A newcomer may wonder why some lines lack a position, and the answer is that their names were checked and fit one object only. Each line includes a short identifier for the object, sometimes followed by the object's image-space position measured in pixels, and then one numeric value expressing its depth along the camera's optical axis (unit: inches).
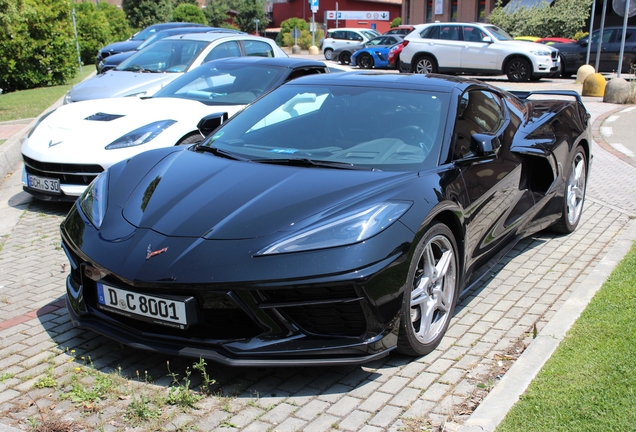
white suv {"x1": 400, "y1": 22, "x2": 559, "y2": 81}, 767.1
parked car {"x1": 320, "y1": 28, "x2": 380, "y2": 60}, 1312.7
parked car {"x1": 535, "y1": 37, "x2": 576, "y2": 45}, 895.1
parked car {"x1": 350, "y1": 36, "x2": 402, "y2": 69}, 1066.1
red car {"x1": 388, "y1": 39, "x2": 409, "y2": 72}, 971.0
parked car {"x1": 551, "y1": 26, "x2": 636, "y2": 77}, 832.3
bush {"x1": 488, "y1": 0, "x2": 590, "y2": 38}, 1127.6
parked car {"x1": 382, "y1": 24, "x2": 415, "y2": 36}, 1204.4
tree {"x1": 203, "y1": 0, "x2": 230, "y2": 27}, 2610.7
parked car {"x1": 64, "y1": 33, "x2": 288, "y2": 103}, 359.9
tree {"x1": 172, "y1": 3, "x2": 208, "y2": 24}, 2046.0
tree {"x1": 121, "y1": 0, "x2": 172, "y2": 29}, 2053.4
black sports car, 123.7
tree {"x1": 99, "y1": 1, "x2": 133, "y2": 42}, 1365.4
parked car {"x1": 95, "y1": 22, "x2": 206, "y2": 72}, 745.0
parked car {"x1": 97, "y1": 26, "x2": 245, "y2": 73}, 596.7
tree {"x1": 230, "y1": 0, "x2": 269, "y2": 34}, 2716.5
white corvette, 248.2
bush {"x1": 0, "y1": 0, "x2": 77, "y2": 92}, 655.1
